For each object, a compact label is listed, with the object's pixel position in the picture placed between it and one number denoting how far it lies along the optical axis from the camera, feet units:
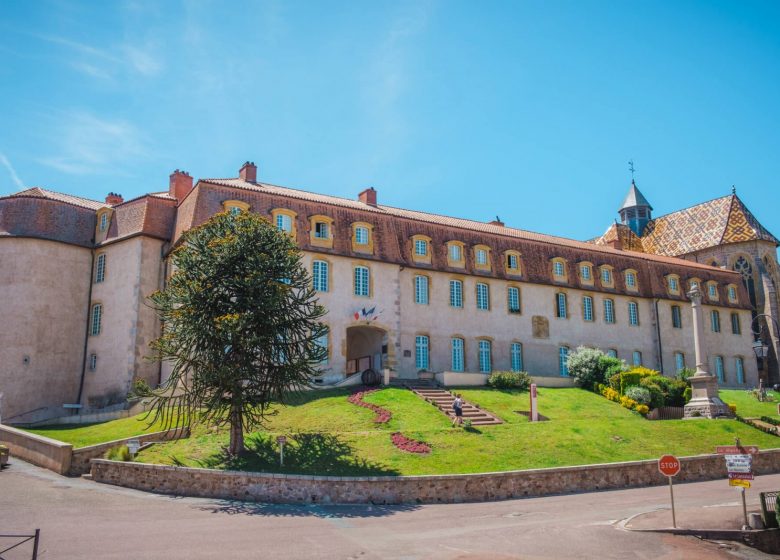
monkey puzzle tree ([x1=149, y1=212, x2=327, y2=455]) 69.72
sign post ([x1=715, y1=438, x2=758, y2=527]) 54.75
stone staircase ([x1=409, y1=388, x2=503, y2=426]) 88.22
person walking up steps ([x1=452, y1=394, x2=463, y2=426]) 84.22
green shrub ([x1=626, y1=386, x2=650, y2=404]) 107.82
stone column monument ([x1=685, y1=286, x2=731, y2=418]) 98.78
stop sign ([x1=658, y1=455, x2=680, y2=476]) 54.54
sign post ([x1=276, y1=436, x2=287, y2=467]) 67.03
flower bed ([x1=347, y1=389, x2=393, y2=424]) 82.17
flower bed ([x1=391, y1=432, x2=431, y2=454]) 71.46
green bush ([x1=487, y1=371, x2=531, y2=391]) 110.22
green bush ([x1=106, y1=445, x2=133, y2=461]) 68.59
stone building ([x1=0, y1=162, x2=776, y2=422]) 104.88
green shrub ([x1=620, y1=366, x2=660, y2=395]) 113.39
